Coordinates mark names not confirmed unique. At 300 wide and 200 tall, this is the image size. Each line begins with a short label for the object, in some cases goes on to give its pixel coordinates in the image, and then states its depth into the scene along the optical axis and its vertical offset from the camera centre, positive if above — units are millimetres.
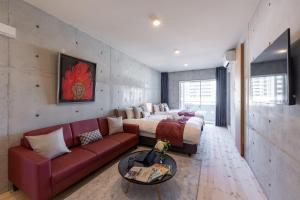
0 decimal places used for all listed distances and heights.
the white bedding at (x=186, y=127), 3016 -648
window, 6964 +217
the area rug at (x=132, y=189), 1829 -1254
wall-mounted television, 1209 +294
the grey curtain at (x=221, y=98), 6172 +98
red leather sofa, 1586 -854
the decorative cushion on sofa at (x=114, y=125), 3301 -599
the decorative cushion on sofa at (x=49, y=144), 1908 -623
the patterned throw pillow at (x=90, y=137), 2602 -709
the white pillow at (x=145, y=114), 4482 -475
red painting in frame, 2541 +417
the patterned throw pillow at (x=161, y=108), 6239 -347
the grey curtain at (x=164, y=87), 7656 +728
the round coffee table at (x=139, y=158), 1650 -924
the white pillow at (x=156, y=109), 5959 -374
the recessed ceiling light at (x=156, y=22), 2501 +1441
